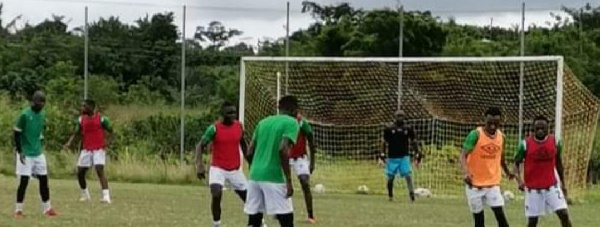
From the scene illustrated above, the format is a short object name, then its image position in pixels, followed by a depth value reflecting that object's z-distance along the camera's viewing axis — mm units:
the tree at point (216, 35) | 43656
